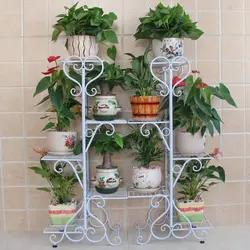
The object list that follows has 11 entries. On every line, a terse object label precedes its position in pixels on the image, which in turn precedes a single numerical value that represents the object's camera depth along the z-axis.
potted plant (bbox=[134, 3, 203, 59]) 1.30
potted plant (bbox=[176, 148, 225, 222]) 1.36
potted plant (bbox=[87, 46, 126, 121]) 1.29
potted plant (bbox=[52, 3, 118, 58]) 1.31
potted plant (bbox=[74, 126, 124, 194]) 1.32
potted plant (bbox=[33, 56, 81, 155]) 1.30
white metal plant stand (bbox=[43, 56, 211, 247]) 1.29
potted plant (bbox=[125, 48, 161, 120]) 1.30
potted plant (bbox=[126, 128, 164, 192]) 1.32
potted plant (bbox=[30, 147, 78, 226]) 1.36
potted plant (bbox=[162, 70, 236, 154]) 1.26
